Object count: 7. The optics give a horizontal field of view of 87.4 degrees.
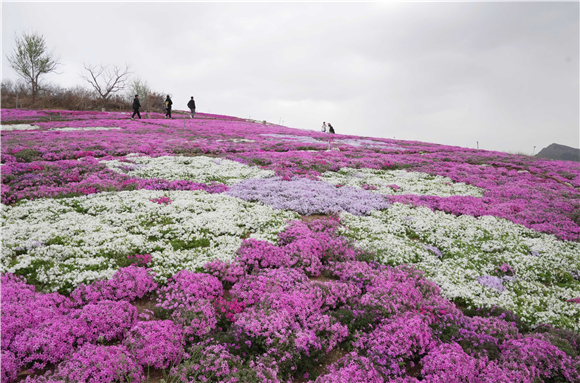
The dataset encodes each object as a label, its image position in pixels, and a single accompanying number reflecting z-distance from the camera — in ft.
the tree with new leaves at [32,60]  202.69
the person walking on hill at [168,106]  173.37
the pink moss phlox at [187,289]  23.29
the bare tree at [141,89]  257.01
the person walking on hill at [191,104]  178.84
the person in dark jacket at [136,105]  162.16
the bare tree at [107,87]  252.42
